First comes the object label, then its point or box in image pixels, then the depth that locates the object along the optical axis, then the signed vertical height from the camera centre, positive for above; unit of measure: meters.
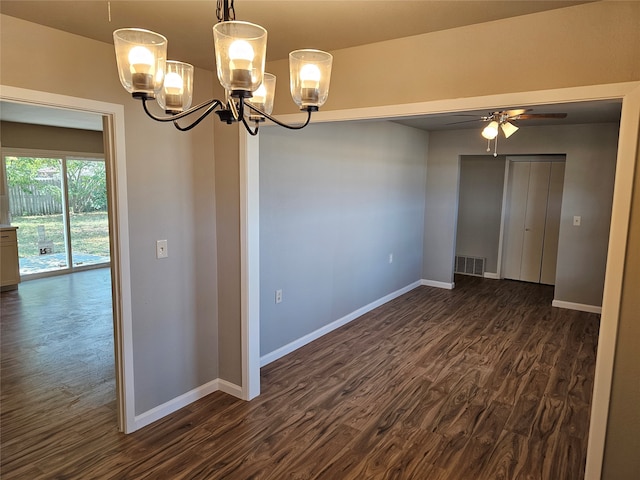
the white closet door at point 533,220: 6.50 -0.24
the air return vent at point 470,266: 7.31 -1.11
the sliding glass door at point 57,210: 6.98 -0.28
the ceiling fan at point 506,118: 3.58 +0.77
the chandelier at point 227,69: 1.13 +0.40
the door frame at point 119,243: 2.47 -0.29
